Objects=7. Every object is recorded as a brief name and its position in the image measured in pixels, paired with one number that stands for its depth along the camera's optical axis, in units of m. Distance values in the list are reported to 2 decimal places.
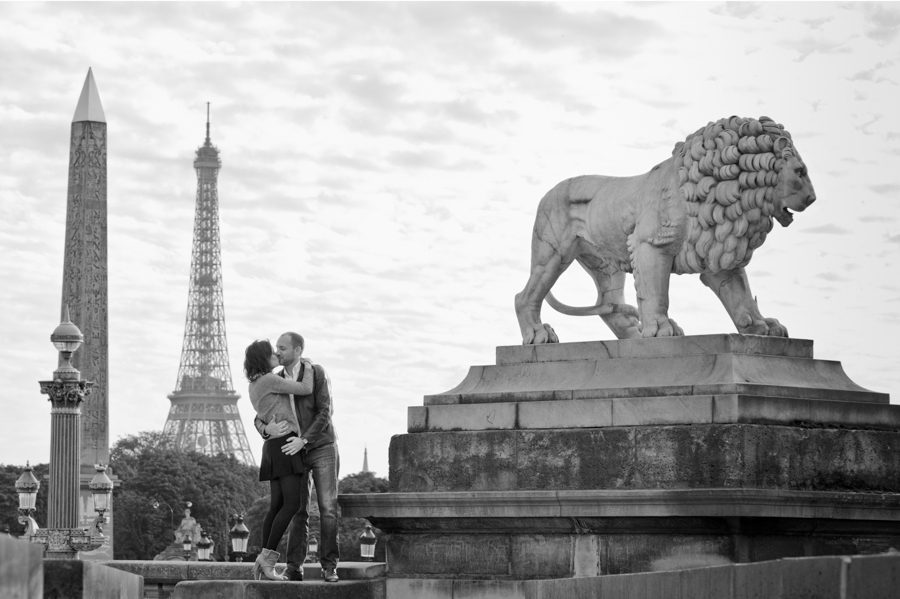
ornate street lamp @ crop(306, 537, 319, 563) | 42.41
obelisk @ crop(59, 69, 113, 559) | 60.41
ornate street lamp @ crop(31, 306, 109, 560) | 41.53
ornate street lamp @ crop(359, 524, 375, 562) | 36.91
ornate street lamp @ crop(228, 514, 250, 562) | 35.12
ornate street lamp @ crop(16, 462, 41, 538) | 35.12
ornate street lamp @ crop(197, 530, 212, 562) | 42.96
